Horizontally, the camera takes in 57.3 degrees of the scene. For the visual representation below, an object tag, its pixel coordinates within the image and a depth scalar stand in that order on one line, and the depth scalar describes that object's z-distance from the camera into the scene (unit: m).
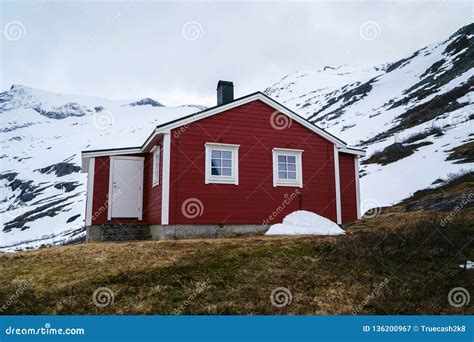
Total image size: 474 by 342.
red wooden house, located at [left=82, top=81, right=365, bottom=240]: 14.06
